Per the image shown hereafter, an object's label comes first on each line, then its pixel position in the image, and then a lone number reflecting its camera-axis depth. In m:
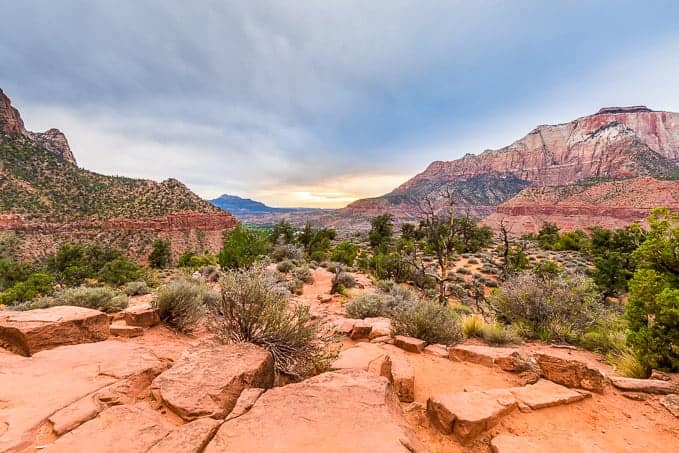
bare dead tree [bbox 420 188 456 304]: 10.23
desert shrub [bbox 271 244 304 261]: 25.17
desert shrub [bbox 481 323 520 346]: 7.02
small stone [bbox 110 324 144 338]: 5.67
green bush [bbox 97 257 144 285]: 19.03
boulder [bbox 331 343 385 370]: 4.63
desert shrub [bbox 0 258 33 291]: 19.25
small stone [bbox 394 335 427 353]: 5.98
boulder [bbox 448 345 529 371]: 4.98
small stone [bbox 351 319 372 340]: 7.05
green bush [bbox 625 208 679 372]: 4.45
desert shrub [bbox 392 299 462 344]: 6.58
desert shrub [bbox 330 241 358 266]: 25.69
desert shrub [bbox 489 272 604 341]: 7.93
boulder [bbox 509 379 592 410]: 3.60
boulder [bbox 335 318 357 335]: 7.23
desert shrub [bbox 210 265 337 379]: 4.30
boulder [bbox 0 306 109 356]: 4.28
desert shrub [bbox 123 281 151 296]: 11.96
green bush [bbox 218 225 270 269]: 18.27
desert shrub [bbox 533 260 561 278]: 17.68
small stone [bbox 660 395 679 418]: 3.53
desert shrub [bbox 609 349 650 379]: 4.69
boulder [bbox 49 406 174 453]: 2.17
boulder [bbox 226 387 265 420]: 2.60
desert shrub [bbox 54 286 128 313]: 7.75
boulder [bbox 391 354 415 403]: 4.02
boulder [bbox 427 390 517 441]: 3.02
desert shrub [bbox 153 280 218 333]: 6.80
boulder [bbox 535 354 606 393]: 4.04
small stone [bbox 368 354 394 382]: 4.29
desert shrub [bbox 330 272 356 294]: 14.01
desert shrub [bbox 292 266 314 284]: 16.58
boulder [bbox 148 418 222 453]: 2.12
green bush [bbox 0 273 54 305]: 13.34
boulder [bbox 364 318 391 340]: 6.86
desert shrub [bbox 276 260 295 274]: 19.51
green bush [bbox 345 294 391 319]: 9.21
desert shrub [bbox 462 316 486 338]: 7.39
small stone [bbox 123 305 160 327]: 6.26
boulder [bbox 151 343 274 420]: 2.76
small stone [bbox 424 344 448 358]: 5.87
